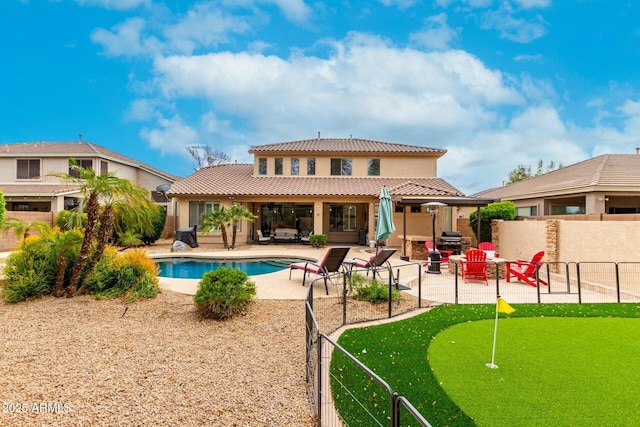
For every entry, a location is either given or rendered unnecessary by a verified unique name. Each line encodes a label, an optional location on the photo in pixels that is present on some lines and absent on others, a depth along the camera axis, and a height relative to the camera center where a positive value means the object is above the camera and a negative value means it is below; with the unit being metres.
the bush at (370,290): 8.16 -1.76
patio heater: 12.33 -1.54
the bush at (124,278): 8.23 -1.48
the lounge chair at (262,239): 22.67 -1.27
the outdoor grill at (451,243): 15.36 -1.07
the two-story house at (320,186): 21.38 +2.35
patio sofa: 22.61 -1.06
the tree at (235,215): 19.55 +0.36
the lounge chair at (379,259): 10.30 -1.23
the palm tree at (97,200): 7.68 +0.51
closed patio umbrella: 11.62 -0.05
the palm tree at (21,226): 9.05 -0.14
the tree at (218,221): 19.42 +0.00
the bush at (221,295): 6.89 -1.58
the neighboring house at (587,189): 16.27 +1.68
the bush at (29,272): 7.83 -1.26
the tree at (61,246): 8.12 -0.64
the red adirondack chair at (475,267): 10.97 -1.59
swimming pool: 13.62 -2.10
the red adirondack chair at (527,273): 10.57 -1.76
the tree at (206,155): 46.06 +9.34
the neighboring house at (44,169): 23.25 +4.17
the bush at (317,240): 20.42 -1.20
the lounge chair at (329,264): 9.87 -1.37
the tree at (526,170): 49.78 +7.67
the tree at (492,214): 17.05 +0.32
